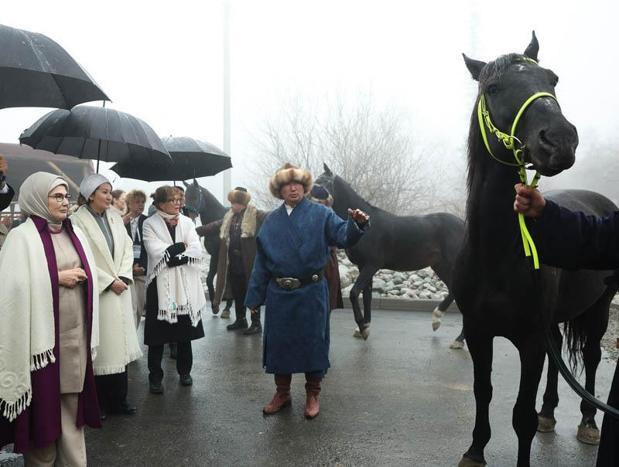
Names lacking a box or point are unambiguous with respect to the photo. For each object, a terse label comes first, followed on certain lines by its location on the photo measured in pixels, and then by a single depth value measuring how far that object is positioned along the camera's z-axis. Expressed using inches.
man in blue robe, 154.2
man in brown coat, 278.1
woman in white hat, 145.5
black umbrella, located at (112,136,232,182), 235.8
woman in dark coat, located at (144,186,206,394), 176.7
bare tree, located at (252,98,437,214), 633.0
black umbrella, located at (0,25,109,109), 155.4
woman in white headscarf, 103.9
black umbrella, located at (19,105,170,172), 177.0
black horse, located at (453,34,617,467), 85.1
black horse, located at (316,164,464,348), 279.1
